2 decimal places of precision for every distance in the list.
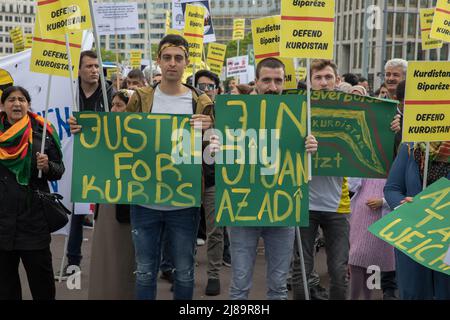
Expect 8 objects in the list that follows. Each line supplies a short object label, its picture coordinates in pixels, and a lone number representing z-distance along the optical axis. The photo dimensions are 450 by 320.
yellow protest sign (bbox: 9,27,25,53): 15.70
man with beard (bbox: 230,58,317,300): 5.36
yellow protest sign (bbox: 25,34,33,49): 14.60
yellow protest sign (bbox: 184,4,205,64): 11.59
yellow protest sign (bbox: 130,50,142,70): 19.09
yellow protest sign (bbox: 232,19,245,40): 20.52
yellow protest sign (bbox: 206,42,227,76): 14.78
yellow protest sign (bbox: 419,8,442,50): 9.96
